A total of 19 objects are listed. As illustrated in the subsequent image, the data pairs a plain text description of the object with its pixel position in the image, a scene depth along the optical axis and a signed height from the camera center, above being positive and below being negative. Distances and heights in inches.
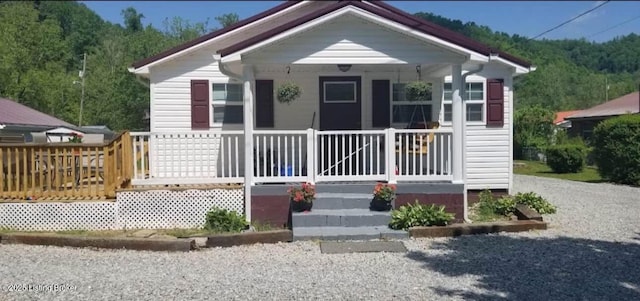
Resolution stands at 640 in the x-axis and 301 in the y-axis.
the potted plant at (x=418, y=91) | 415.2 +40.3
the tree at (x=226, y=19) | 1877.5 +444.2
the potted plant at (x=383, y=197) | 327.3 -35.2
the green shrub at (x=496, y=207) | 368.8 -47.3
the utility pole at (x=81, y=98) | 1749.4 +145.2
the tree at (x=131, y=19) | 2800.2 +659.8
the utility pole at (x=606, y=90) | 1762.3 +186.6
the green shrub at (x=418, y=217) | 318.3 -46.8
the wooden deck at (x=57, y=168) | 330.3 -17.3
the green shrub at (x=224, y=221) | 322.0 -50.0
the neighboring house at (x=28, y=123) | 668.7 +25.3
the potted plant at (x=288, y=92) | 408.2 +38.7
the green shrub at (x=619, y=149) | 611.2 -9.5
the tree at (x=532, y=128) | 1219.9 +30.7
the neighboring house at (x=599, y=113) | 1093.1 +61.2
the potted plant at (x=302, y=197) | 325.1 -35.0
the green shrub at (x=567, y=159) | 847.1 -29.2
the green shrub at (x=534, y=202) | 385.1 -45.3
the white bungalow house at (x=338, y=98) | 338.6 +35.0
